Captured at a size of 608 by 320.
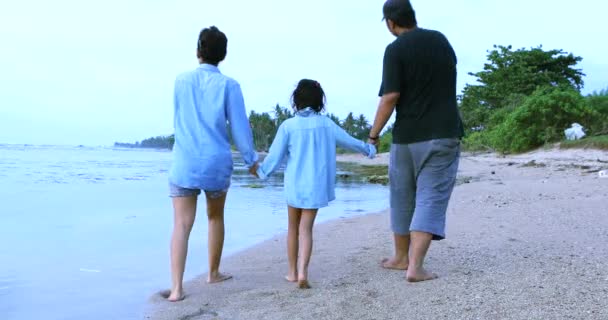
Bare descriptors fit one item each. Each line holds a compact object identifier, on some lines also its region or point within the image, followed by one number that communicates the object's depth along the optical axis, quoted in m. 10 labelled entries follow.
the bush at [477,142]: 36.12
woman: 3.37
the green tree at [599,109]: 25.95
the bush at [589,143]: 20.37
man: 3.42
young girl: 3.59
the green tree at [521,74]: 39.78
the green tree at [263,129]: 99.88
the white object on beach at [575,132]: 24.62
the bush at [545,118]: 26.84
